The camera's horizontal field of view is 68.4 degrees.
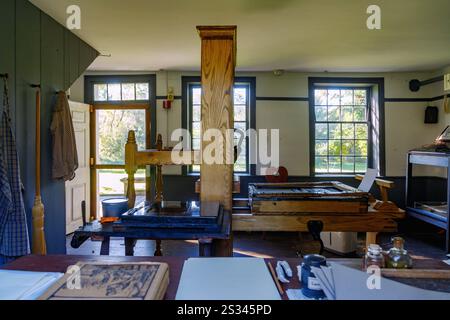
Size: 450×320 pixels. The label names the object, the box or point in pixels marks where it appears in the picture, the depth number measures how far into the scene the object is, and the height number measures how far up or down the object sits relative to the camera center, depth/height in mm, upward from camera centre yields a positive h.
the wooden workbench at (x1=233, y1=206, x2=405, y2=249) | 1795 -339
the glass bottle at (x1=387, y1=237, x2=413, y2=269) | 934 -284
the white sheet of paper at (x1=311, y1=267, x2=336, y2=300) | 760 -292
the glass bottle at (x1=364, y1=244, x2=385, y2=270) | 923 -275
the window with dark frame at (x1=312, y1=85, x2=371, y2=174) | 5223 +483
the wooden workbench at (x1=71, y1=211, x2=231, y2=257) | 1276 -288
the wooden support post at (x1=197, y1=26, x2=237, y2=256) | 1583 +267
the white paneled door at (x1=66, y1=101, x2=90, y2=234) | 4535 -233
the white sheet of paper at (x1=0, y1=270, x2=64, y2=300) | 760 -307
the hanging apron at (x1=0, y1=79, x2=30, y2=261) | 2365 -314
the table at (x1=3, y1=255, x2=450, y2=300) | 913 -320
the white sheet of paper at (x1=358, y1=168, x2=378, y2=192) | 2227 -143
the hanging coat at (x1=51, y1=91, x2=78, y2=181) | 3125 +177
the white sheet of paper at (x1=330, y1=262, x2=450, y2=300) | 723 -293
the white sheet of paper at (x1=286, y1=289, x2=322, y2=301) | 806 -337
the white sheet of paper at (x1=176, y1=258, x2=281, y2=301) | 769 -309
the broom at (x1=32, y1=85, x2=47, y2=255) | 2701 -442
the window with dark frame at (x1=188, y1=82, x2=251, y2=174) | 5180 +695
